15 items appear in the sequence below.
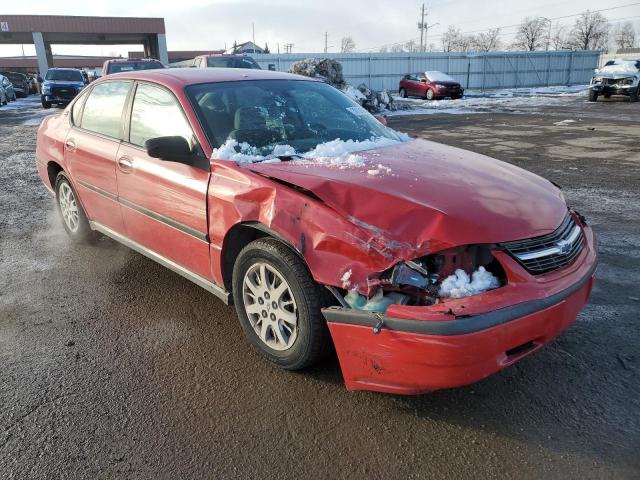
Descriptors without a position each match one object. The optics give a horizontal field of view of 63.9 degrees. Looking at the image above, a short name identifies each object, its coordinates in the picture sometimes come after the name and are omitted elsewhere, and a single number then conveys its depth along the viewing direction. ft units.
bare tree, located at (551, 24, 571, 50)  259.80
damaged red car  7.48
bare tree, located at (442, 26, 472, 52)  302.08
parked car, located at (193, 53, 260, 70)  47.83
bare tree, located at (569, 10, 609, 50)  248.93
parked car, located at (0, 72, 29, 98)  110.73
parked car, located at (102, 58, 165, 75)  54.39
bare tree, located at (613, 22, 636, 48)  288.71
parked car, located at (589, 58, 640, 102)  75.20
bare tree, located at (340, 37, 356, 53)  377.50
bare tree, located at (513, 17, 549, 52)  254.88
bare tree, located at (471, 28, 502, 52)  290.35
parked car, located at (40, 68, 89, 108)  70.54
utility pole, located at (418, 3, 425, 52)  246.97
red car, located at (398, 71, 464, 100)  90.43
